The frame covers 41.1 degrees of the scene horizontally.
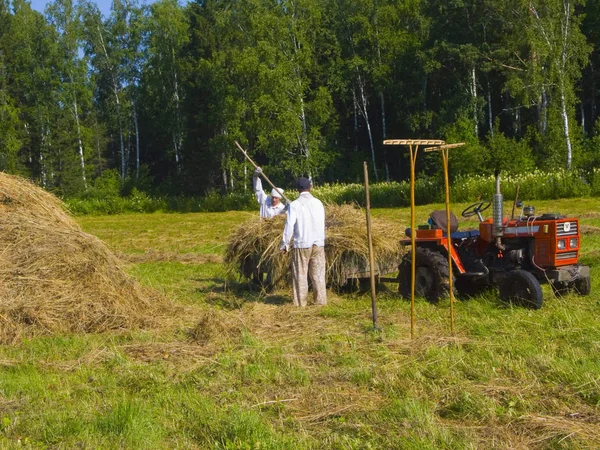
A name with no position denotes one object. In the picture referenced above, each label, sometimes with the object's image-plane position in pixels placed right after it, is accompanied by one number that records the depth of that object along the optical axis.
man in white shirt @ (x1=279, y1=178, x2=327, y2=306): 10.20
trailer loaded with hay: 10.80
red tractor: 9.14
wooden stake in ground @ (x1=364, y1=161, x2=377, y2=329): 7.66
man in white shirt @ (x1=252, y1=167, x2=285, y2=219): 12.59
